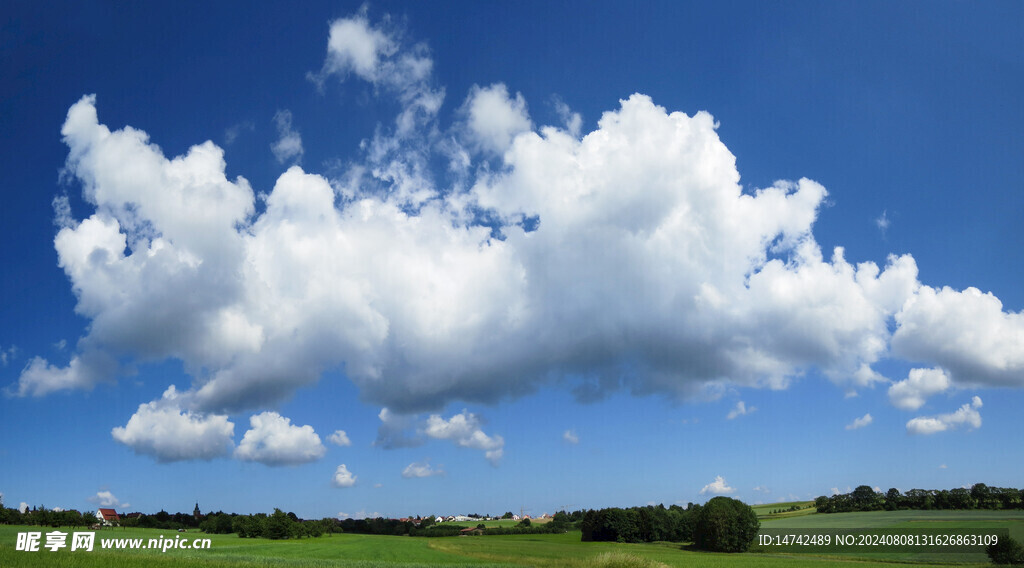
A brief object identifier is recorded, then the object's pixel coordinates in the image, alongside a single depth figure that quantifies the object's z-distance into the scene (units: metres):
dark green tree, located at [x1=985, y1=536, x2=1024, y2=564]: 59.56
